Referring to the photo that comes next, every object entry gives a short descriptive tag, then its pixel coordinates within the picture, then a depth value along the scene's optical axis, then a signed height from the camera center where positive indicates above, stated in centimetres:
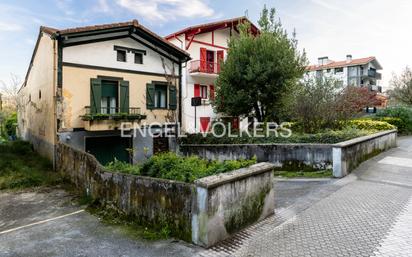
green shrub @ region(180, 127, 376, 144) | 1156 -56
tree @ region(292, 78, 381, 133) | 1395 +89
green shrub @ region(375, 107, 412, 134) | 2244 +53
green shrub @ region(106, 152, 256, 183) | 586 -89
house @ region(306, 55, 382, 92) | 4594 +875
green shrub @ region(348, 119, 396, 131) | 1706 +0
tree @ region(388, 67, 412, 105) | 2969 +388
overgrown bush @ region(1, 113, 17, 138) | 3262 -3
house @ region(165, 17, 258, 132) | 2053 +446
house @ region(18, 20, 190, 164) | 1292 +181
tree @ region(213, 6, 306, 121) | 1460 +262
